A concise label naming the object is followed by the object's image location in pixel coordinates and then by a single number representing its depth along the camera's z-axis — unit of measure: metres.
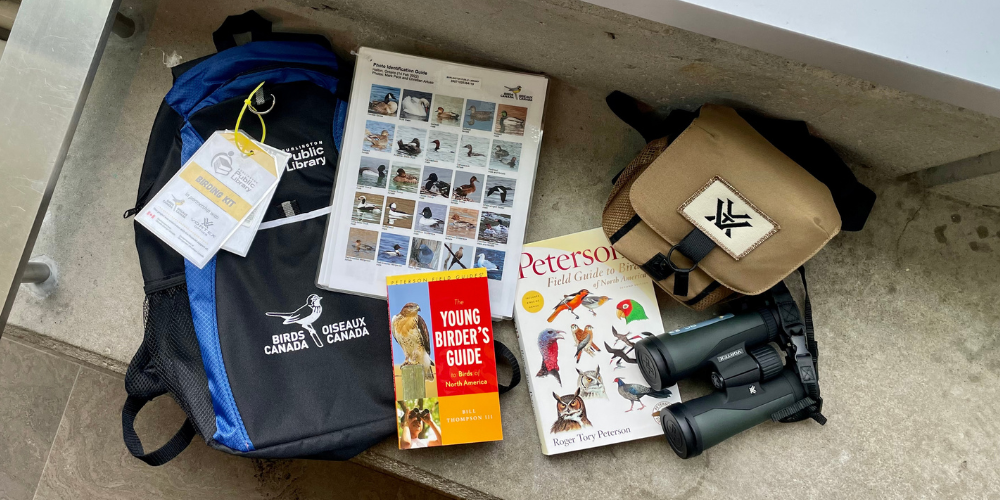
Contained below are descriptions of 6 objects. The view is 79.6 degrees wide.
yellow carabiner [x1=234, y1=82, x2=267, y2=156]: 0.95
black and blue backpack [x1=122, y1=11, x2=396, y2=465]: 0.93
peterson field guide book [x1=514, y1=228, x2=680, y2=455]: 0.97
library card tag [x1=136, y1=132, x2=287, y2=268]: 0.94
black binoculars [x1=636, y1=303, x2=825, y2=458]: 0.90
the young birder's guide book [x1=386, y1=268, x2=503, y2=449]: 0.95
